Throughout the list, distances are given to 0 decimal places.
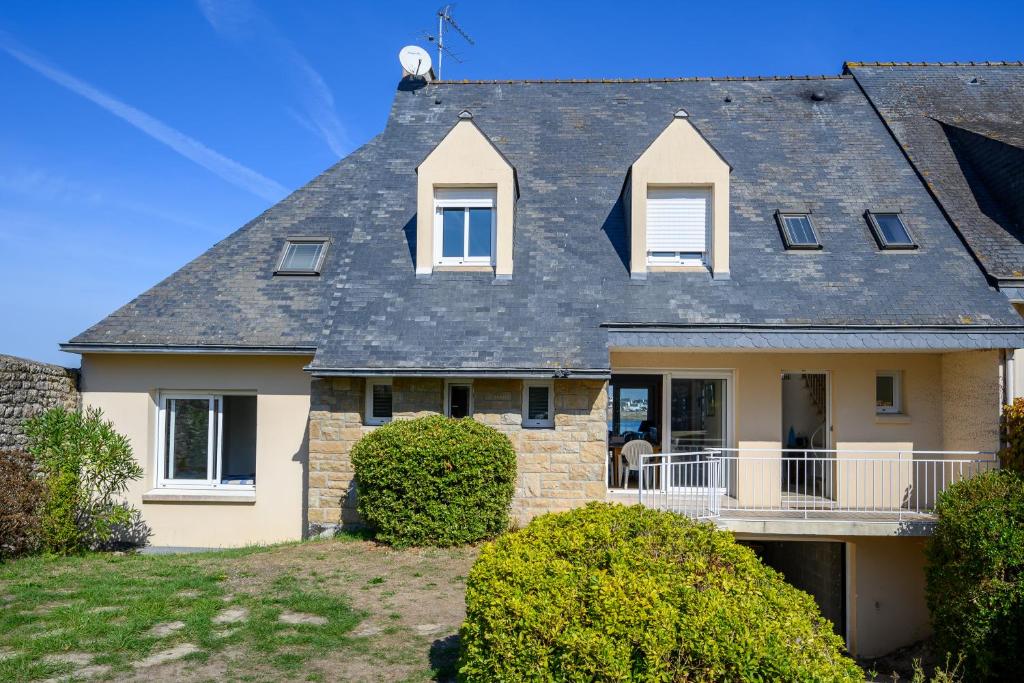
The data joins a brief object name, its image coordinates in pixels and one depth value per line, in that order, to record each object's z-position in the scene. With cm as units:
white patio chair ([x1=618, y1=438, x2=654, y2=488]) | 1317
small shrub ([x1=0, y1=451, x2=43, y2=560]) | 1008
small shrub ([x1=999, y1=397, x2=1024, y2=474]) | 1082
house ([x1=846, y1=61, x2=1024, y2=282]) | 1326
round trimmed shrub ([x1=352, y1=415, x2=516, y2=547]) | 1072
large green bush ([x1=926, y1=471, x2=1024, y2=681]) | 821
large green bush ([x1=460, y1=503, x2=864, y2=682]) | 463
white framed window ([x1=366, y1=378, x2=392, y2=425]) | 1237
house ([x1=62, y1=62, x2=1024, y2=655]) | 1173
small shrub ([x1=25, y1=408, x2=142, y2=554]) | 1090
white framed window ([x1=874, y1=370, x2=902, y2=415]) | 1288
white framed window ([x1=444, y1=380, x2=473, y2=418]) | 1237
